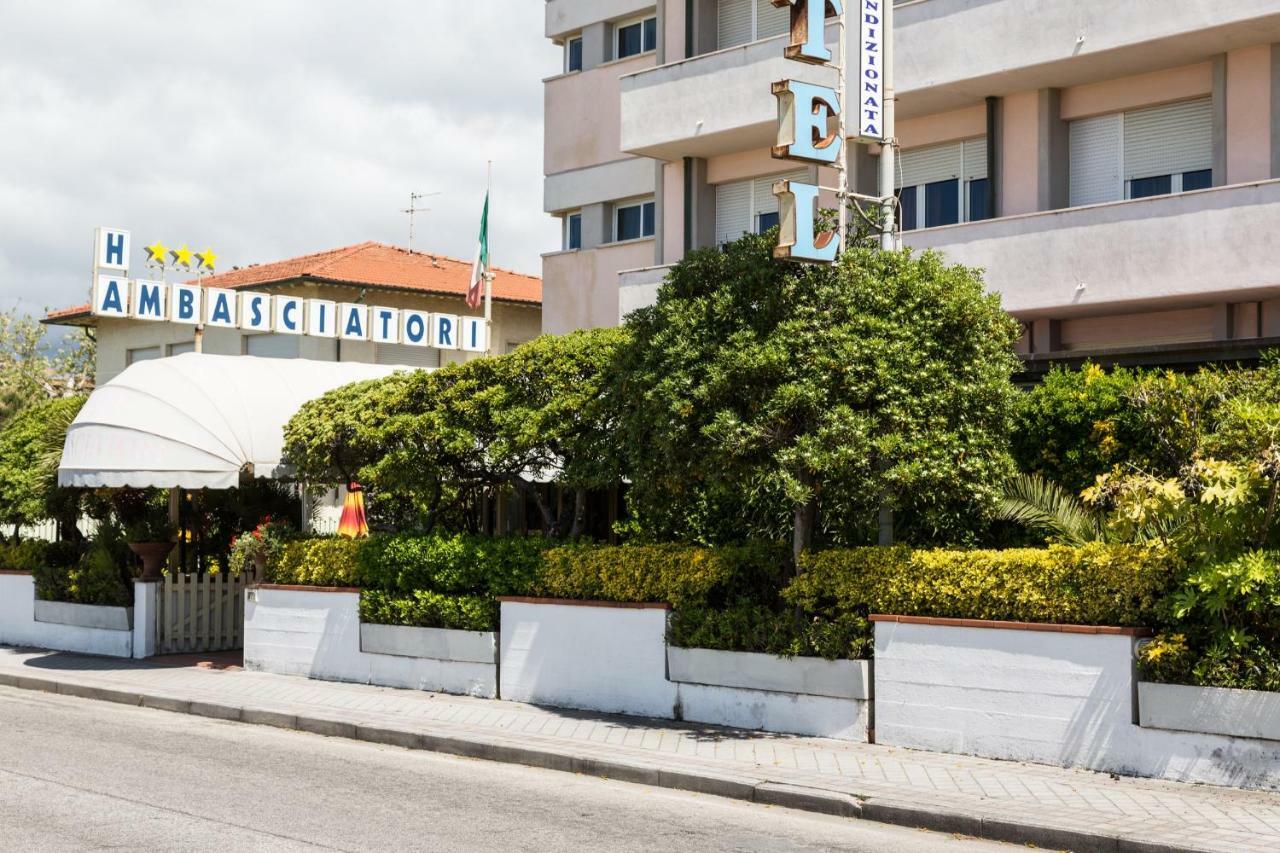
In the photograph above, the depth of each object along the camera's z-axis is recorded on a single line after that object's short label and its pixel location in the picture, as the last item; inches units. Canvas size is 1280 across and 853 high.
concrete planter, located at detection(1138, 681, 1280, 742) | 414.0
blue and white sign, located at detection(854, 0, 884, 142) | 596.4
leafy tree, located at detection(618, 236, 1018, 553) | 494.6
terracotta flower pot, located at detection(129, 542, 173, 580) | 821.9
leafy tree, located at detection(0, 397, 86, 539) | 929.5
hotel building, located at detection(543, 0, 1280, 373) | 709.3
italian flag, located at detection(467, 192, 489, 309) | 1123.3
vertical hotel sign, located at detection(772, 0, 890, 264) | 551.2
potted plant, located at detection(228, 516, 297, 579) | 757.9
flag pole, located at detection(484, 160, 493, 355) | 1104.8
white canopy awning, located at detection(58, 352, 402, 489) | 764.6
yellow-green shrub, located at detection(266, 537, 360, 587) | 711.1
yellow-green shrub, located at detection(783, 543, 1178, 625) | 451.2
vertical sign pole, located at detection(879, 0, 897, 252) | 548.4
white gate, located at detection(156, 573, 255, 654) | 824.9
